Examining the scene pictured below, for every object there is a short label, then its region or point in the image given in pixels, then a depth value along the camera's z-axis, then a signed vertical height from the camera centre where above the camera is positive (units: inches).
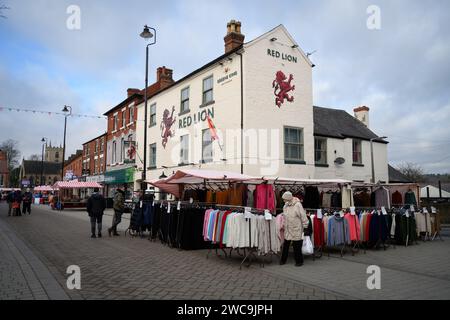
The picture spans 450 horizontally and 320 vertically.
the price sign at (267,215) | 311.1 -19.3
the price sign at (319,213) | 350.0 -20.1
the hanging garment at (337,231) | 361.1 -39.9
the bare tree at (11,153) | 2992.1 +351.5
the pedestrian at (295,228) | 310.3 -31.0
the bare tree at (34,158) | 4035.4 +415.5
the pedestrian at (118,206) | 509.4 -18.8
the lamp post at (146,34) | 602.9 +284.4
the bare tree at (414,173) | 2377.6 +147.3
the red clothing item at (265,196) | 410.6 -2.9
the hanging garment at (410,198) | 538.0 -6.4
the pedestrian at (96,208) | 489.4 -21.1
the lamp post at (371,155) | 849.5 +96.6
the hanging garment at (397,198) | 560.1 -6.7
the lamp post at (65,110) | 1165.8 +283.0
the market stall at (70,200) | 1206.8 -25.3
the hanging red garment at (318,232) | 351.3 -39.4
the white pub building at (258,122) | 661.3 +154.6
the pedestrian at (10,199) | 894.4 -16.9
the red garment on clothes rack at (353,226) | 379.9 -35.6
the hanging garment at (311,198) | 517.7 -6.5
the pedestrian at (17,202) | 887.1 -24.3
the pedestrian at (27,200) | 974.8 -19.7
